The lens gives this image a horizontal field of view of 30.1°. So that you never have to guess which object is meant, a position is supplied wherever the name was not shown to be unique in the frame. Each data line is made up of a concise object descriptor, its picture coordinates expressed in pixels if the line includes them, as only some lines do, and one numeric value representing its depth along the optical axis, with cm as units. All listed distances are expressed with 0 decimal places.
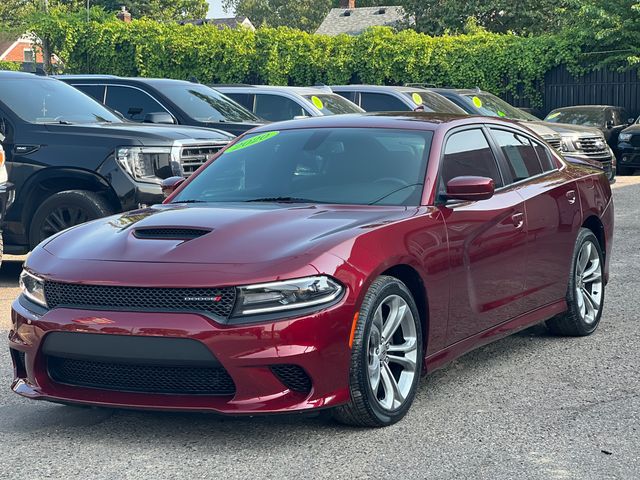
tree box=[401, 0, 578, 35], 5141
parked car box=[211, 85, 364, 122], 1838
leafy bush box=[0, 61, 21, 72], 4661
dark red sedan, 510
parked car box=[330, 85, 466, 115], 2052
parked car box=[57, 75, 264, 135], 1473
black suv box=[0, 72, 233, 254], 1035
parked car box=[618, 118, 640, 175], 2491
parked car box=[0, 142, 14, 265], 966
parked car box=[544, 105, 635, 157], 2673
